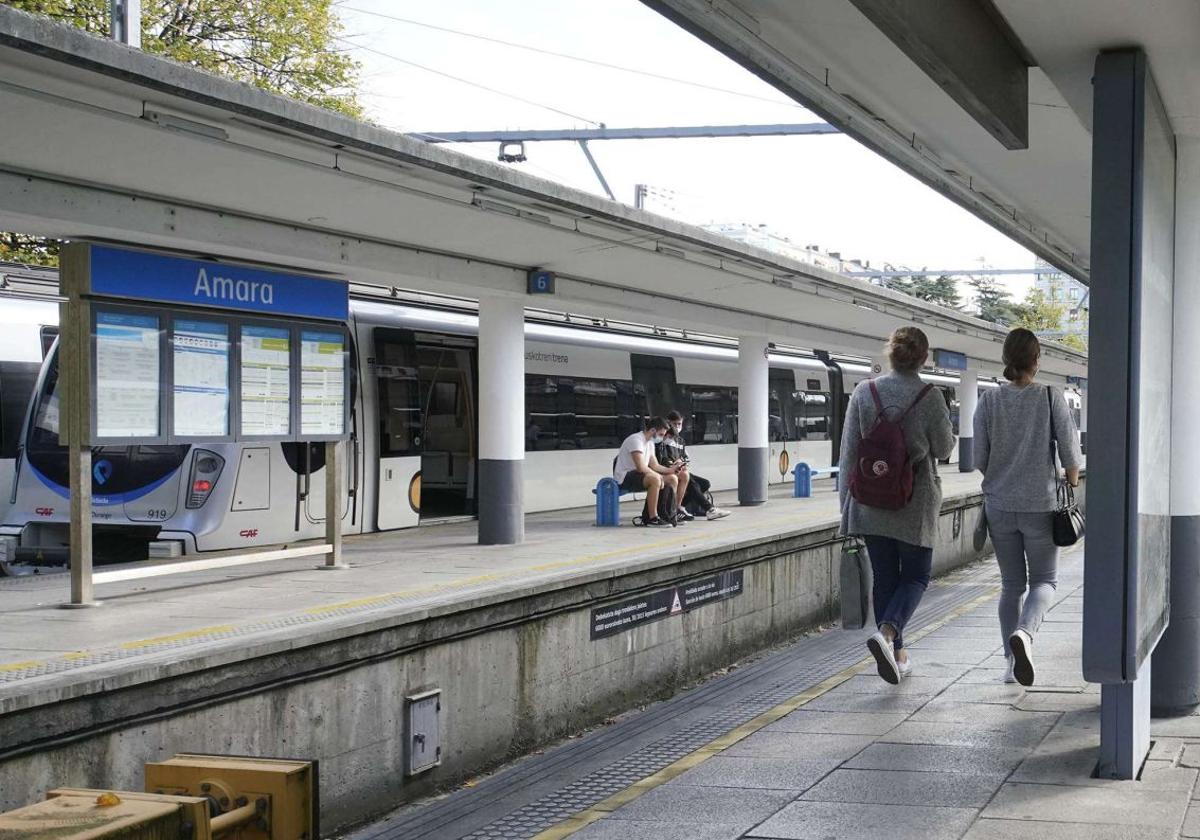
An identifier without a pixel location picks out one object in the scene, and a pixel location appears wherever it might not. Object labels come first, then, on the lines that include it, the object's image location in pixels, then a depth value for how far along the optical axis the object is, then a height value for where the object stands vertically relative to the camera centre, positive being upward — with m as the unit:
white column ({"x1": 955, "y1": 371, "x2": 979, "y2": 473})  31.00 +0.50
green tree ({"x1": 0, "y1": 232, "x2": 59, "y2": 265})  24.20 +3.10
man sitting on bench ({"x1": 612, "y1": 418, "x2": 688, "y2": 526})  15.66 -0.50
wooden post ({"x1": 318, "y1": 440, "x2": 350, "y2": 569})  10.37 -0.62
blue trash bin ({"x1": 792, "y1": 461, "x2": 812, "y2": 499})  21.94 -0.85
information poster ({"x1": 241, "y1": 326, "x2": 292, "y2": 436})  9.36 +0.30
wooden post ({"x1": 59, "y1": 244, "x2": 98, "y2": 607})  7.98 +0.08
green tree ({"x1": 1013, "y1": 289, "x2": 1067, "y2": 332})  79.81 +7.20
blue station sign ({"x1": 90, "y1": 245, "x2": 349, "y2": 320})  8.31 +0.93
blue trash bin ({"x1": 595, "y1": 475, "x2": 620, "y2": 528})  15.63 -0.88
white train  12.78 -0.30
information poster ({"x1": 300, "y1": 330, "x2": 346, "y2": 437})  9.92 +0.31
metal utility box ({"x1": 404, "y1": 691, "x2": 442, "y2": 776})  6.93 -1.59
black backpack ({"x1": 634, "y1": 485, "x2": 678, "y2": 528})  15.70 -0.95
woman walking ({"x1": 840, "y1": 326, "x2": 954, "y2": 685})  7.27 -0.26
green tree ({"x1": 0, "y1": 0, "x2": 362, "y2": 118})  25.50 +7.40
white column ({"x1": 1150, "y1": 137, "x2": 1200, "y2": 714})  6.43 -0.17
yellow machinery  3.24 -0.99
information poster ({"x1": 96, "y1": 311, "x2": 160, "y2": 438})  8.16 +0.29
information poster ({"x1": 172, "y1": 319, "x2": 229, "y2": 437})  8.78 +0.30
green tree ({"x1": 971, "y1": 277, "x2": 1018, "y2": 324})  79.44 +8.06
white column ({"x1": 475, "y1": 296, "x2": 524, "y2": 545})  13.09 +0.03
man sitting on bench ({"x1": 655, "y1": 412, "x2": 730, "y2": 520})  16.84 -0.73
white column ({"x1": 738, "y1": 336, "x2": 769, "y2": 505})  20.16 +0.10
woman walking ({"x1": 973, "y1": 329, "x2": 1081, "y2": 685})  6.91 -0.22
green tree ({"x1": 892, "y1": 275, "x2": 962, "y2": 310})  74.56 +7.91
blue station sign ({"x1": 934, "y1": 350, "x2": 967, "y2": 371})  27.47 +1.48
